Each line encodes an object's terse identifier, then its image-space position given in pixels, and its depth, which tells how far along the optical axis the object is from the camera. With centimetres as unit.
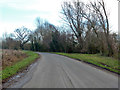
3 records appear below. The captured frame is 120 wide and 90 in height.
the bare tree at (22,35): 6844
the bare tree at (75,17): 3189
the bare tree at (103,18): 1962
